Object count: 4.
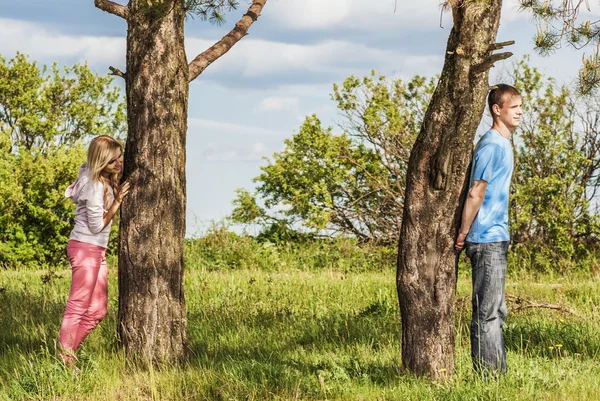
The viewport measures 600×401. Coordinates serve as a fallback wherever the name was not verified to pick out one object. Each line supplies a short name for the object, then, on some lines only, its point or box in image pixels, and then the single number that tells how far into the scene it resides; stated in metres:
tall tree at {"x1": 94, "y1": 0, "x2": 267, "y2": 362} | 11.34
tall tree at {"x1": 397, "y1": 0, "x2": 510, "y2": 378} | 9.69
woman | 11.27
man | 9.67
